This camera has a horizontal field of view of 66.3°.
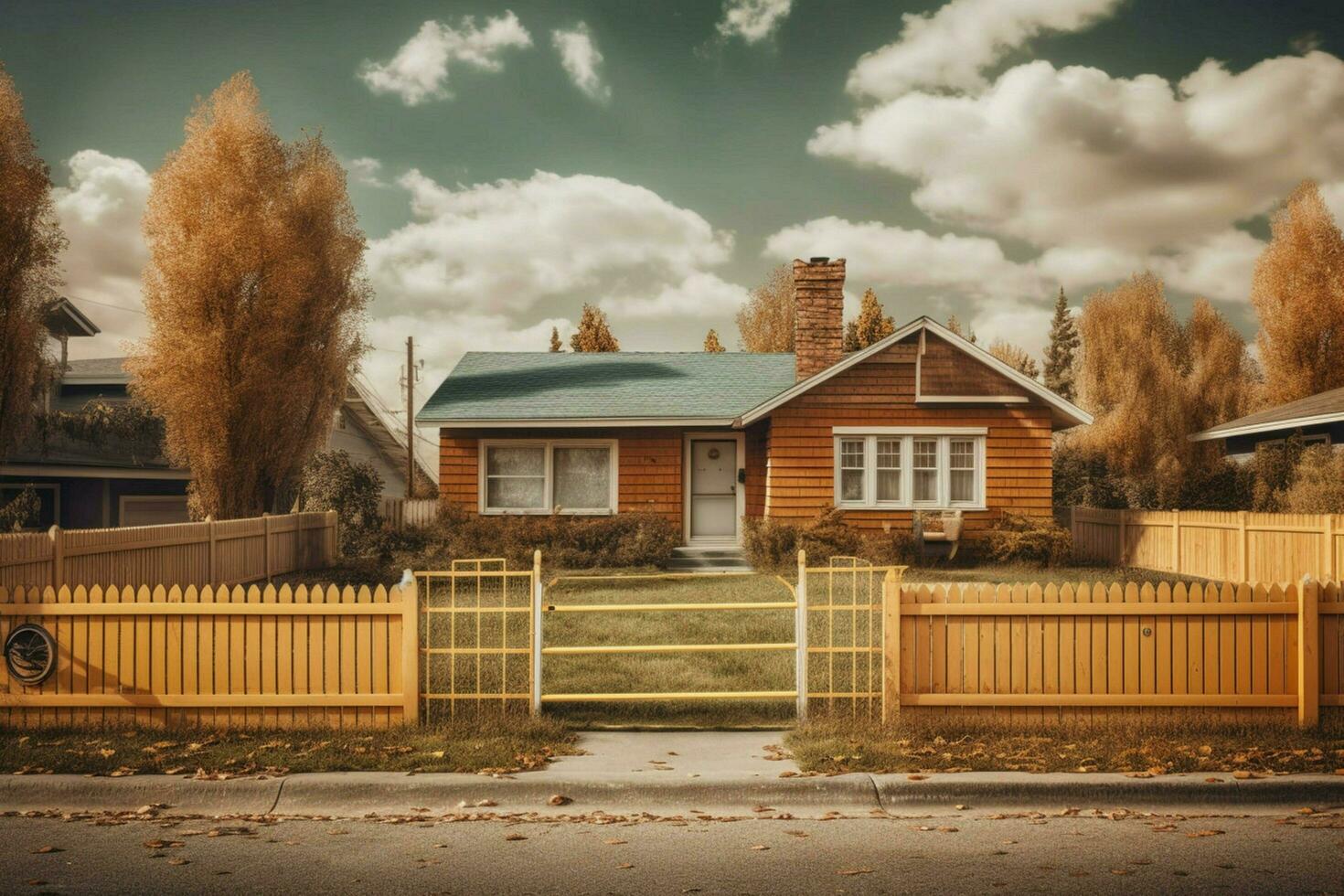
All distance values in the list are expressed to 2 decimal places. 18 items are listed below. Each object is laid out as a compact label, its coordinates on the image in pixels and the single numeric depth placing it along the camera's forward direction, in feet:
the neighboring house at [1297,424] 67.97
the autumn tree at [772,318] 169.17
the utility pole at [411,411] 104.42
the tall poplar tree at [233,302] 63.87
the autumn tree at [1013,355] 184.44
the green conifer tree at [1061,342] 242.78
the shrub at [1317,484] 61.26
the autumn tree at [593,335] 176.65
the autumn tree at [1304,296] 114.01
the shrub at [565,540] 65.72
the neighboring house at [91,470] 73.46
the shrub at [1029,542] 62.23
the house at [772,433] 64.13
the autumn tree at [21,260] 58.03
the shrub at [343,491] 84.43
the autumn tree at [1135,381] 120.26
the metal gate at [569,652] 25.12
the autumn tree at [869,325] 169.91
